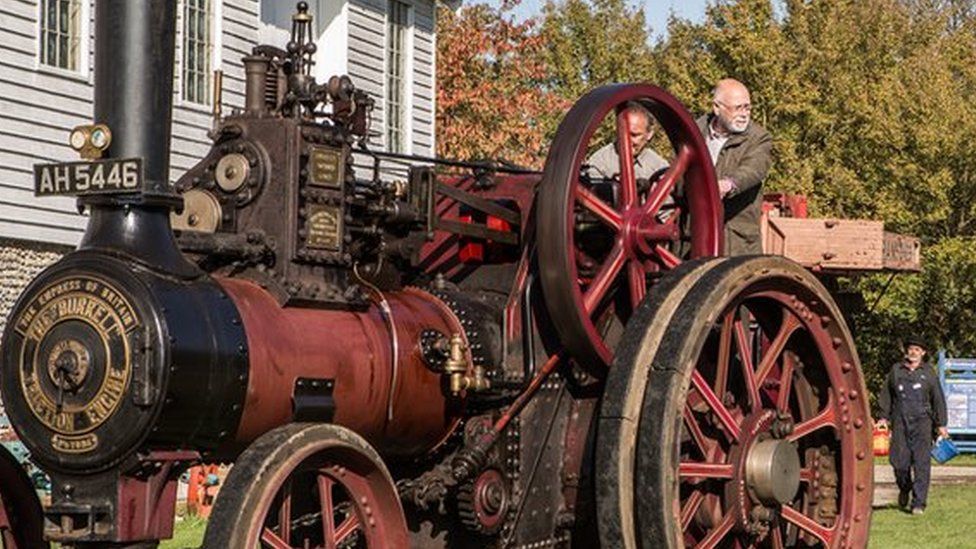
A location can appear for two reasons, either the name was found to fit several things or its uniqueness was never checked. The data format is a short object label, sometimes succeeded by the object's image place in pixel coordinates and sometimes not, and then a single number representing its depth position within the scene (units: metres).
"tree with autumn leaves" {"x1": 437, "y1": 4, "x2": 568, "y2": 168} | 33.81
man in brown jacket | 7.86
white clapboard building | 15.95
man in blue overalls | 16.75
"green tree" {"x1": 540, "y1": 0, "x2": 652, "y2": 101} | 45.72
